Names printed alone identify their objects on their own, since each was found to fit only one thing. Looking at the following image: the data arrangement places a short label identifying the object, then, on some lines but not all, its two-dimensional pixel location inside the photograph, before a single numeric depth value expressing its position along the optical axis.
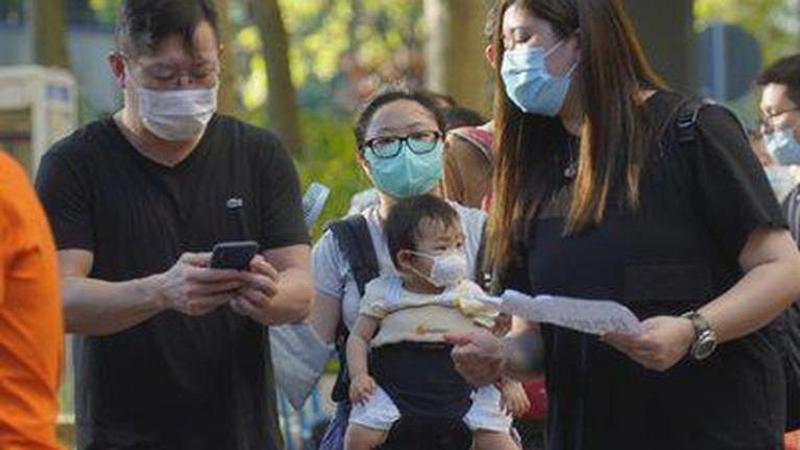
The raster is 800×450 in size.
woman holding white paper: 9.83
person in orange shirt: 8.23
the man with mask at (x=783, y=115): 17.14
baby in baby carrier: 13.05
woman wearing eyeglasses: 13.39
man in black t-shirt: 11.04
